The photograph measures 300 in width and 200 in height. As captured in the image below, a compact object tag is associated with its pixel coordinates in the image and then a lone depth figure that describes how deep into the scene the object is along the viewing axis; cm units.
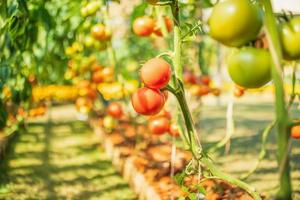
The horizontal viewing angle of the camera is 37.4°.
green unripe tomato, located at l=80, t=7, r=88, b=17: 277
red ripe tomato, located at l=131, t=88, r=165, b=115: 132
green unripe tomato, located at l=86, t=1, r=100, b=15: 275
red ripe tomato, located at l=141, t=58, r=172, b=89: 128
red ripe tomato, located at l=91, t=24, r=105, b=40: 277
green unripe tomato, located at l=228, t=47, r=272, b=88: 82
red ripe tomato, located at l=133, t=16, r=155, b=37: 214
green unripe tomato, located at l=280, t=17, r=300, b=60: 82
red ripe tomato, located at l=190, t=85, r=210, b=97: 282
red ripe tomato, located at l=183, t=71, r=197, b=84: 288
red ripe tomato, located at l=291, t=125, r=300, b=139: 154
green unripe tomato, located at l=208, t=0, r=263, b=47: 81
